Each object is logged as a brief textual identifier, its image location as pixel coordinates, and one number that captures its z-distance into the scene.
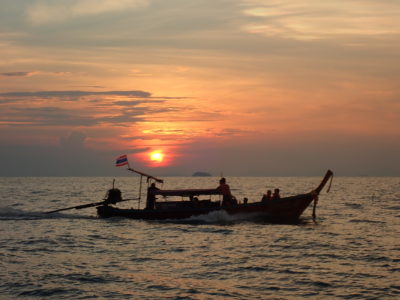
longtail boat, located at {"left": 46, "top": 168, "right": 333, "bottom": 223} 39.91
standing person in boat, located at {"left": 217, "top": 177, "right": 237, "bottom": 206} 39.47
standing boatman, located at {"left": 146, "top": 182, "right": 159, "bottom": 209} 41.94
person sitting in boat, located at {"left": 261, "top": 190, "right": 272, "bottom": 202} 40.59
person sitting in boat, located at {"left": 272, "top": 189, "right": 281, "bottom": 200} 40.71
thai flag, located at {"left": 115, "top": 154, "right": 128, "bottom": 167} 41.20
